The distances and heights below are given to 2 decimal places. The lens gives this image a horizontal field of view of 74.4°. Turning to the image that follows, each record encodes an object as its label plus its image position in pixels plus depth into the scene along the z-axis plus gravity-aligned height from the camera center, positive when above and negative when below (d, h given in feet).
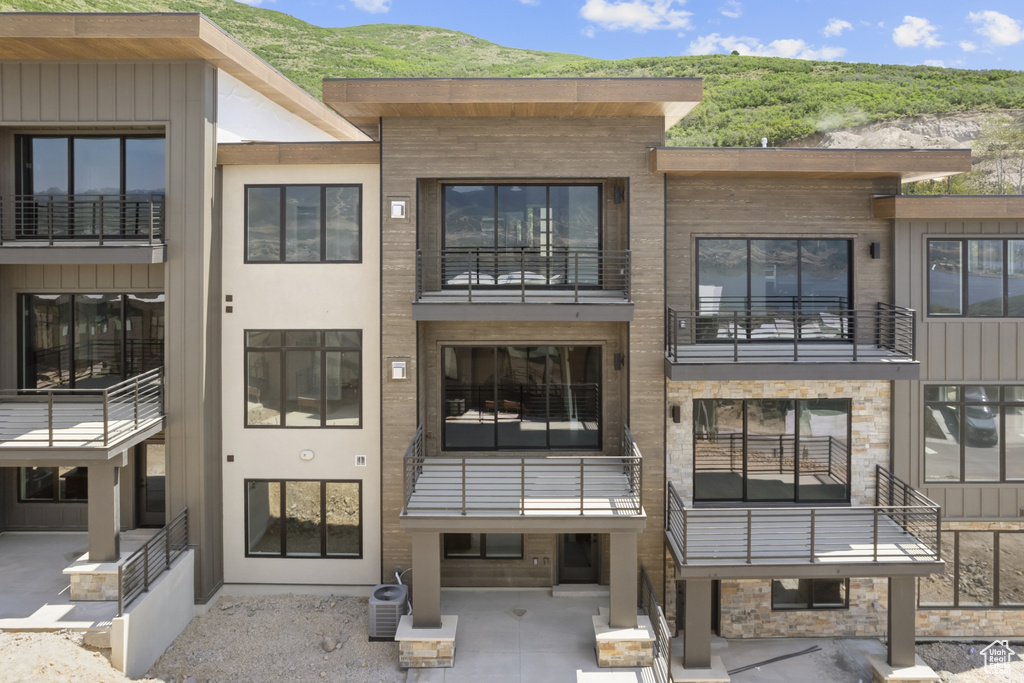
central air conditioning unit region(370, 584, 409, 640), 34.35 -14.69
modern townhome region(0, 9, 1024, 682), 36.70 -0.18
